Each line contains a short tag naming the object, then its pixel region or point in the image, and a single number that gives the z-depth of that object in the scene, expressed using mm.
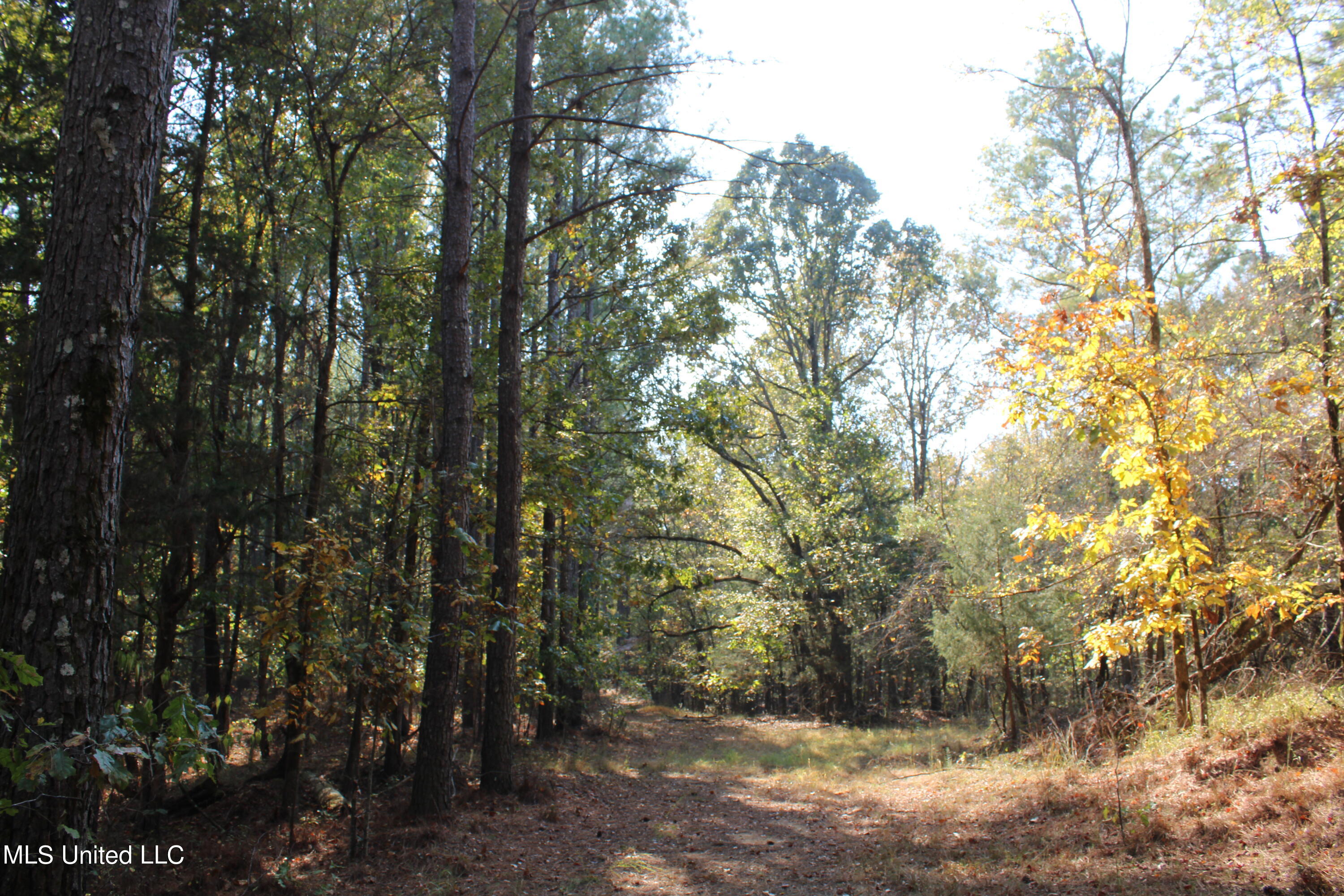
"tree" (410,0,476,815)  6938
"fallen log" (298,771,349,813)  7645
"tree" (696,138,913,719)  17641
